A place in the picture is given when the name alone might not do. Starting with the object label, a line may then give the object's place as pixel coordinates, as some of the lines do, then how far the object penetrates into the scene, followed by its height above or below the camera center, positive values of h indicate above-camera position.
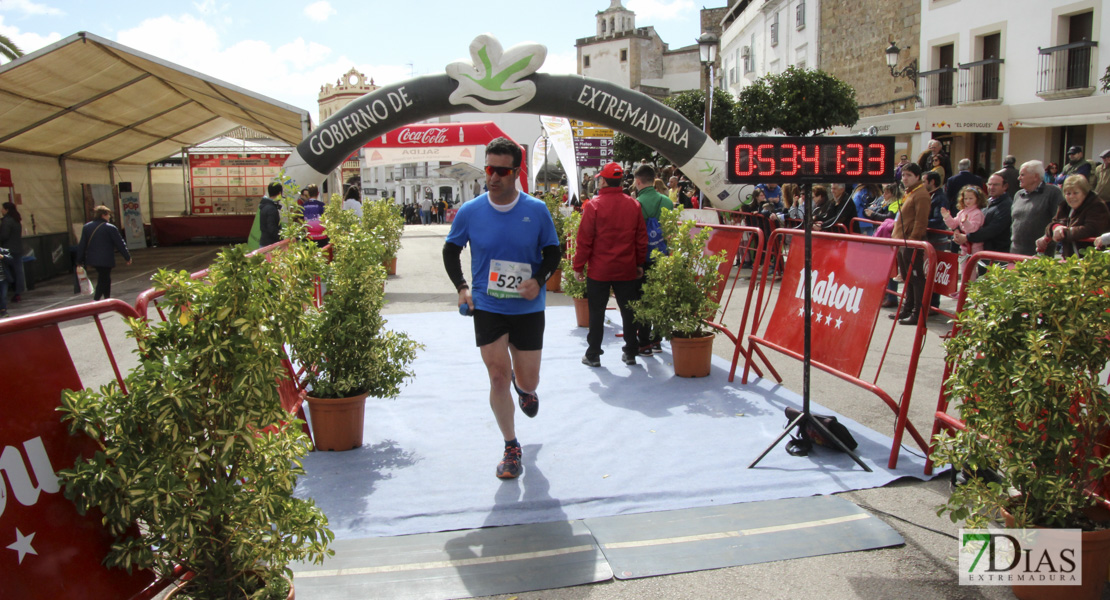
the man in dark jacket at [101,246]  11.79 -0.46
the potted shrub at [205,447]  2.40 -0.74
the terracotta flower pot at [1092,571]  2.82 -1.44
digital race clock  4.32 +0.18
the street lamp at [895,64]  21.48 +3.59
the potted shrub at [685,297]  6.41 -0.85
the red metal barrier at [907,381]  4.27 -1.14
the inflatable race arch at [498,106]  11.20 +1.42
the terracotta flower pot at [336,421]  4.71 -1.32
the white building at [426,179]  60.28 +2.16
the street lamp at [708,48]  17.22 +3.31
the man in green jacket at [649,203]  7.46 -0.06
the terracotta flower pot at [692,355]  6.44 -1.35
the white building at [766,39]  30.73 +7.09
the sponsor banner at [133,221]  23.50 -0.18
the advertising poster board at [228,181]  24.97 +1.02
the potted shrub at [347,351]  4.71 -0.88
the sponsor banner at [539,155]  17.52 +1.04
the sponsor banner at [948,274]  6.27 -0.74
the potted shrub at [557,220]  11.79 -0.32
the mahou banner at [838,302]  4.76 -0.74
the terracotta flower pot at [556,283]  12.09 -1.30
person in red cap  6.66 -0.42
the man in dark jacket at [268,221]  10.84 -0.15
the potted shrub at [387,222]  15.14 -0.33
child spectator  8.62 -0.35
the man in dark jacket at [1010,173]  9.90 +0.13
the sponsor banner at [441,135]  19.02 +1.73
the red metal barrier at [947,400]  3.71 -1.10
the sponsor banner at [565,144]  14.25 +1.05
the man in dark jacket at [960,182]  11.08 +0.05
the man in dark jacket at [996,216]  8.46 -0.35
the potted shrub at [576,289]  8.77 -1.02
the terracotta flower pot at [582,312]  8.91 -1.31
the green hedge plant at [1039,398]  2.79 -0.80
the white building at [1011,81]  18.23 +2.70
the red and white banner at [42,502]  2.32 -0.87
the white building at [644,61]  74.69 +13.46
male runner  4.23 -0.38
